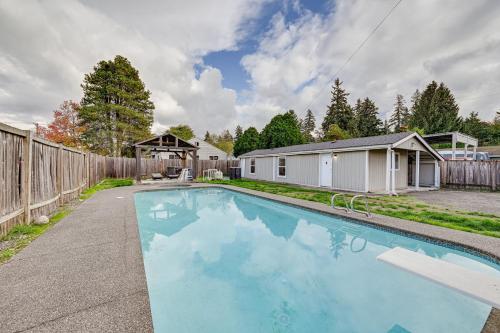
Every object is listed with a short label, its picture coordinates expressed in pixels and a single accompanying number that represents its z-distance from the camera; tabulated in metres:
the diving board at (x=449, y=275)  1.99
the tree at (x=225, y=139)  48.44
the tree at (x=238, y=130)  58.72
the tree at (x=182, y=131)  44.03
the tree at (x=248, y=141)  30.38
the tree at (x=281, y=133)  27.52
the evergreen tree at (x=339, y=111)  37.12
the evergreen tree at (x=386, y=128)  39.04
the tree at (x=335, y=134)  30.68
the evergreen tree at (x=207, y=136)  62.19
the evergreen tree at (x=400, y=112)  44.06
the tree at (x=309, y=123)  51.12
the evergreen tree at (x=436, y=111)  29.42
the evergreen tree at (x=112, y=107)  23.12
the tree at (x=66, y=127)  23.12
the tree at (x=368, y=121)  36.60
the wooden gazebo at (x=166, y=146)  14.59
